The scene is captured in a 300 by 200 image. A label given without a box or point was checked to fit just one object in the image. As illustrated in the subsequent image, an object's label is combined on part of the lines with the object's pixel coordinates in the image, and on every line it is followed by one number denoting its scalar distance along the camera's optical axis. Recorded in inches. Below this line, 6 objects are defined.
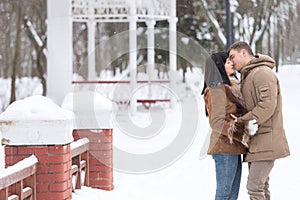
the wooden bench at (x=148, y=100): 1233.2
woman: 366.6
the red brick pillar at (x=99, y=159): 499.8
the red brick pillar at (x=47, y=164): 382.3
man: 362.0
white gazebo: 983.4
